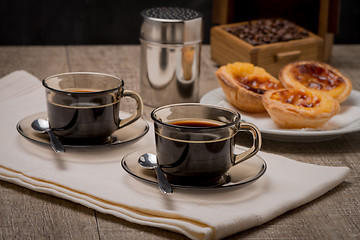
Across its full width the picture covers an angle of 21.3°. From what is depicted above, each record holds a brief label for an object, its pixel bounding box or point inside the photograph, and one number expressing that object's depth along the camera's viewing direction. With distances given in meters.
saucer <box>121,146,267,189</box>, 0.97
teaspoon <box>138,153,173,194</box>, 0.95
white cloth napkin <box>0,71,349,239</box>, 0.93
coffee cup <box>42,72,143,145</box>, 1.03
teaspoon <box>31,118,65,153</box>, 1.04
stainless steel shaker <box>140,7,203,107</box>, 1.23
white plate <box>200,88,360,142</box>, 1.11
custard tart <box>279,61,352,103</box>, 1.22
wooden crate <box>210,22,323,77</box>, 1.38
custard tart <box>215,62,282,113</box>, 1.18
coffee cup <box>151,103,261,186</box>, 0.95
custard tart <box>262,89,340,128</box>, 1.11
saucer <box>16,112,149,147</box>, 1.06
